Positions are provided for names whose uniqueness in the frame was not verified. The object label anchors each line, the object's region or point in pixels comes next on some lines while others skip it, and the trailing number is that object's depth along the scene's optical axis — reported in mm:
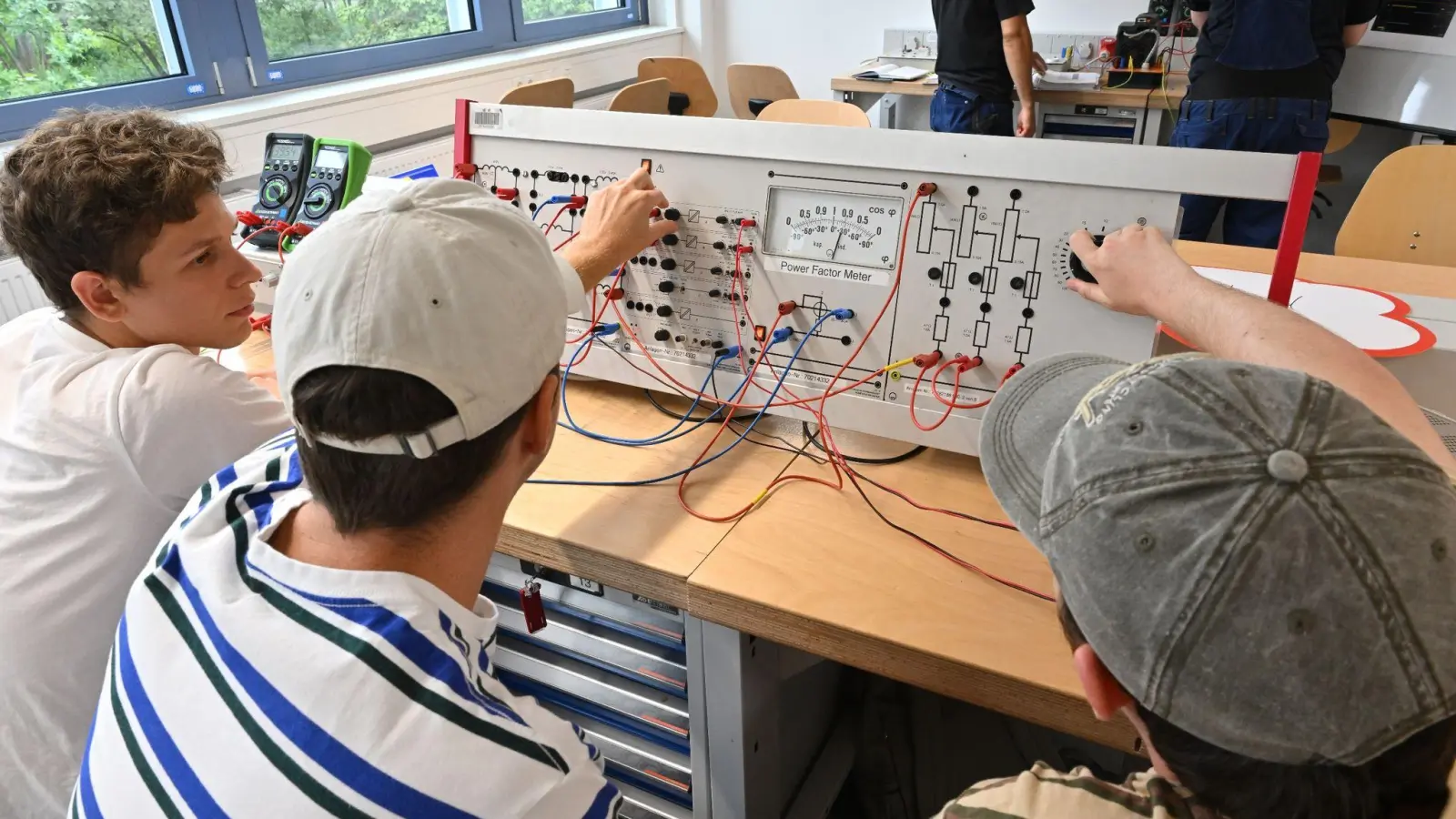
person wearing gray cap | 460
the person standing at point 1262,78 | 2443
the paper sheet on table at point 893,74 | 4094
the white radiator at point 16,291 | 2213
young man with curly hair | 984
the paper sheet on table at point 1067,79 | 3713
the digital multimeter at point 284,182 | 1698
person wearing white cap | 589
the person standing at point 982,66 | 3084
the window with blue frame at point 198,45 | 2484
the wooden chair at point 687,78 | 4172
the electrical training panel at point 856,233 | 1010
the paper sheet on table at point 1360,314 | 1189
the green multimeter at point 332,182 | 1669
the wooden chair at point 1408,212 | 2002
